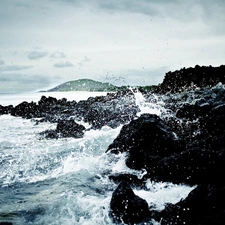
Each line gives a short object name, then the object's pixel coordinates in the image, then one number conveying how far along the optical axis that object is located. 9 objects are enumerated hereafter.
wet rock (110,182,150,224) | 5.54
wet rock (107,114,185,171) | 8.64
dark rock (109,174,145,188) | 7.66
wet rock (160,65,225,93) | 37.19
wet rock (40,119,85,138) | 15.97
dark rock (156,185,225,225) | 4.98
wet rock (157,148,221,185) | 6.85
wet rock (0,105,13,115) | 37.66
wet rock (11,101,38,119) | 31.73
